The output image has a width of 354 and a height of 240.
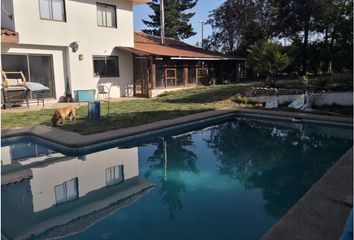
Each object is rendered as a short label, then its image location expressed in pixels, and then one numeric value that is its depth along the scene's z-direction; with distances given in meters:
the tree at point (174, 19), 42.75
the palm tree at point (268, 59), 16.23
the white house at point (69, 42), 15.79
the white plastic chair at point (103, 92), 19.25
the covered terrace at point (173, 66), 20.16
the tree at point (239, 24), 29.92
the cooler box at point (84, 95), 17.97
